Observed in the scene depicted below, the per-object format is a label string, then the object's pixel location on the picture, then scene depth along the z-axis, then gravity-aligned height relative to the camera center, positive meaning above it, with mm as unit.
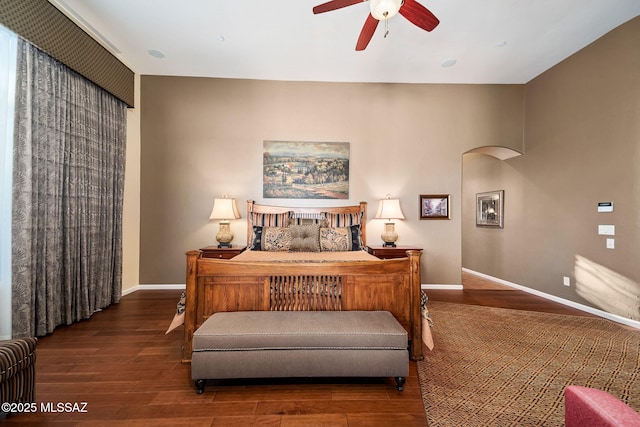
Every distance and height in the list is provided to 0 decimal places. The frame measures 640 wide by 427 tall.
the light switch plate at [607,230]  3148 -188
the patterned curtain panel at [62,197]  2389 +161
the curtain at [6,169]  2318 +385
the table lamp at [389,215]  4043 -23
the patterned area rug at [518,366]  1638 -1253
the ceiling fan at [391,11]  1981 +1665
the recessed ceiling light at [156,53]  3537 +2230
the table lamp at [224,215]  3876 -36
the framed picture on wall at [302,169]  4270 +735
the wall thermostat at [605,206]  3180 +105
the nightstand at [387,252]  3764 -568
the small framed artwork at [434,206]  4383 +134
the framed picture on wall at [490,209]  4879 +104
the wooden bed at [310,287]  2041 -610
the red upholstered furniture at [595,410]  747 -610
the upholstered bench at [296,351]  1699 -929
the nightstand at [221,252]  3656 -568
